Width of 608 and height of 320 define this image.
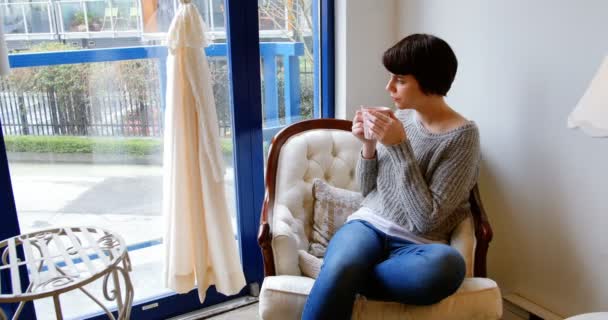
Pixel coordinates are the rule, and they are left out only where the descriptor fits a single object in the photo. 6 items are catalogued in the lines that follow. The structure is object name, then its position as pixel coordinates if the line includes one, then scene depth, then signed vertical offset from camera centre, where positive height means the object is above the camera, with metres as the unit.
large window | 1.78 -0.29
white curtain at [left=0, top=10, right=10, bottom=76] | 1.27 -0.06
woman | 1.40 -0.51
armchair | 1.44 -0.64
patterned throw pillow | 1.81 -0.63
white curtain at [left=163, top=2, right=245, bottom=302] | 1.76 -0.52
